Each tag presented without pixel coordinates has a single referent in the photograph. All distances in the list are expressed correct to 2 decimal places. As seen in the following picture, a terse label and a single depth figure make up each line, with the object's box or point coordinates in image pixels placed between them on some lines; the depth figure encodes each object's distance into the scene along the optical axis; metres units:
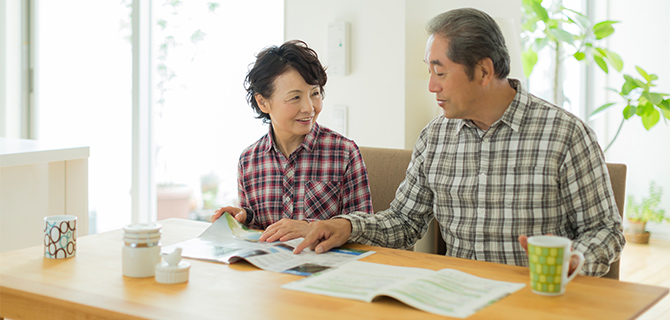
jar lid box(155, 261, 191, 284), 1.25
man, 1.57
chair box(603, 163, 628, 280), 1.66
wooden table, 1.07
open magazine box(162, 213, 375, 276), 1.37
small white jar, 1.29
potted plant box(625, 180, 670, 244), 4.61
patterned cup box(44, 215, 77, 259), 1.44
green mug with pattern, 1.13
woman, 1.90
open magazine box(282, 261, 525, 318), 1.09
